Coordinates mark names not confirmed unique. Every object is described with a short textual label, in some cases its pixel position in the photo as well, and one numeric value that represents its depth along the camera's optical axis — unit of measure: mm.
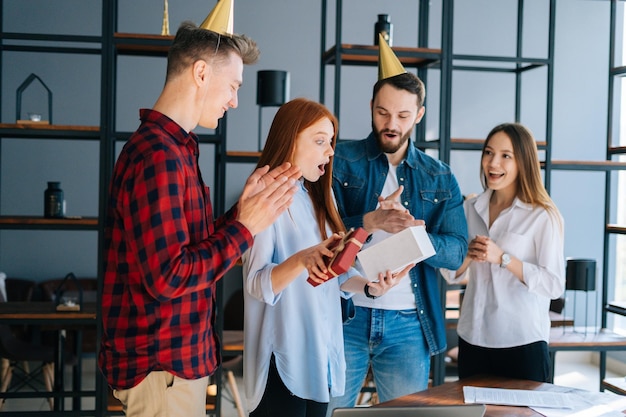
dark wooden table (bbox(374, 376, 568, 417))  2014
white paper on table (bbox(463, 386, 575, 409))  2088
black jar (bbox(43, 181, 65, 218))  3736
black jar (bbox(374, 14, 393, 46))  4094
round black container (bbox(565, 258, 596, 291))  4234
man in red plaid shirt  1584
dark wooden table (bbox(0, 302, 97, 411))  3594
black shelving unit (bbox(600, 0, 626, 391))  4062
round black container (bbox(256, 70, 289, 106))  4211
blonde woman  2775
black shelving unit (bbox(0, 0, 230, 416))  3641
